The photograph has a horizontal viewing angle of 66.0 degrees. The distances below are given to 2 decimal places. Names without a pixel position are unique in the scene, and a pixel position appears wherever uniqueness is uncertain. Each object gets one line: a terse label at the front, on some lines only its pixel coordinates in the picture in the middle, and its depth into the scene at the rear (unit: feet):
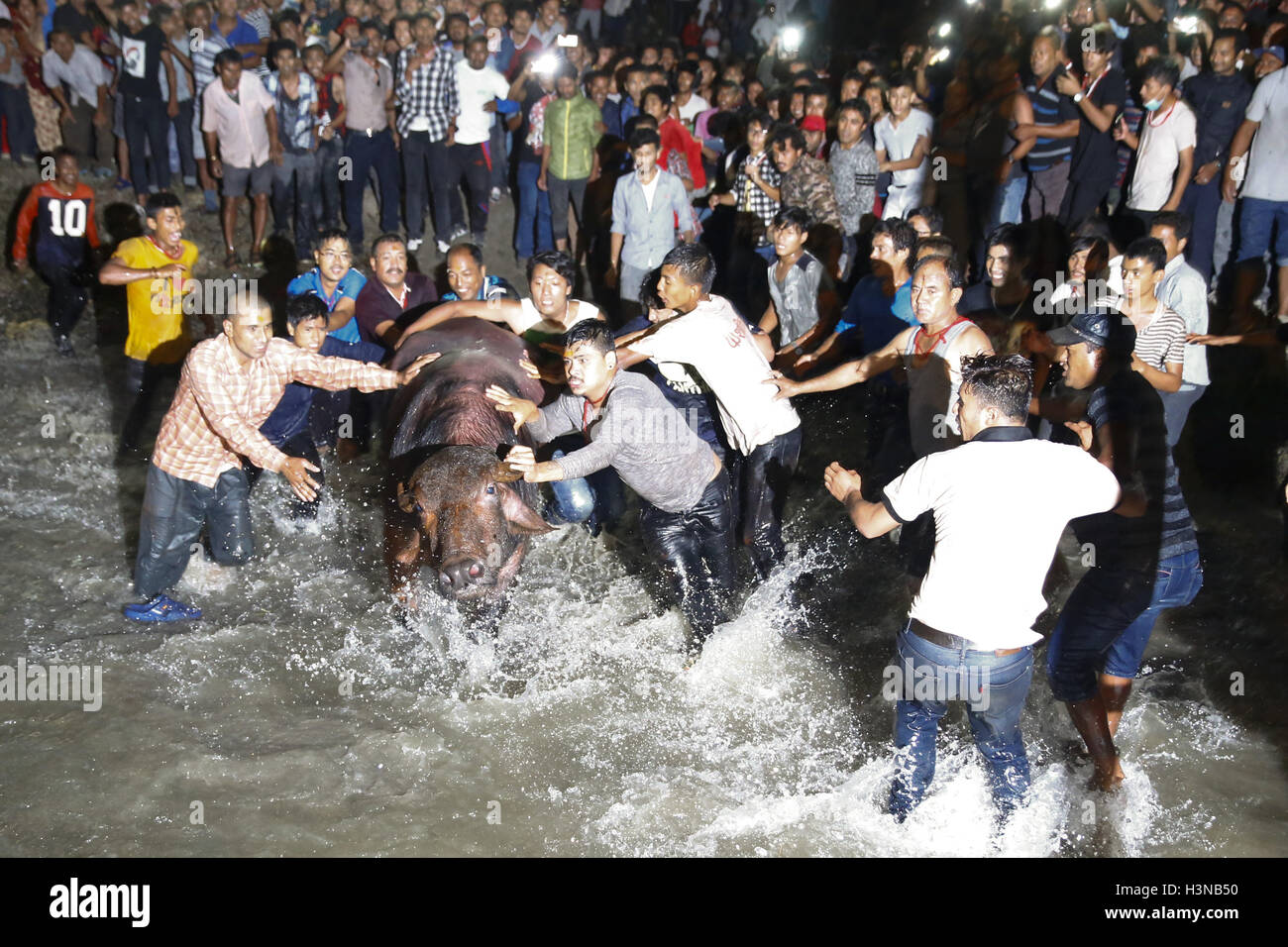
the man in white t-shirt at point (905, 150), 28.14
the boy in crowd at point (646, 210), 27.02
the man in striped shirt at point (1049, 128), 26.78
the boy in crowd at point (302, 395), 20.42
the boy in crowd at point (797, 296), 21.47
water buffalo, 16.69
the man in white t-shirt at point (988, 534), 11.95
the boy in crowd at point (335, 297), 22.75
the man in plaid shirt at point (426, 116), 33.12
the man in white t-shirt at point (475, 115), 33.45
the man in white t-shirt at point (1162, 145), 24.38
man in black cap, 13.62
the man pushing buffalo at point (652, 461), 16.16
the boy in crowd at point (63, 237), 29.37
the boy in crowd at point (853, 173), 27.63
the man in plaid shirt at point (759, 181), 27.50
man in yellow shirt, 23.43
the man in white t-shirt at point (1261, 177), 23.53
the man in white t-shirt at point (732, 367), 18.54
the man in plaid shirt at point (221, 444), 17.87
